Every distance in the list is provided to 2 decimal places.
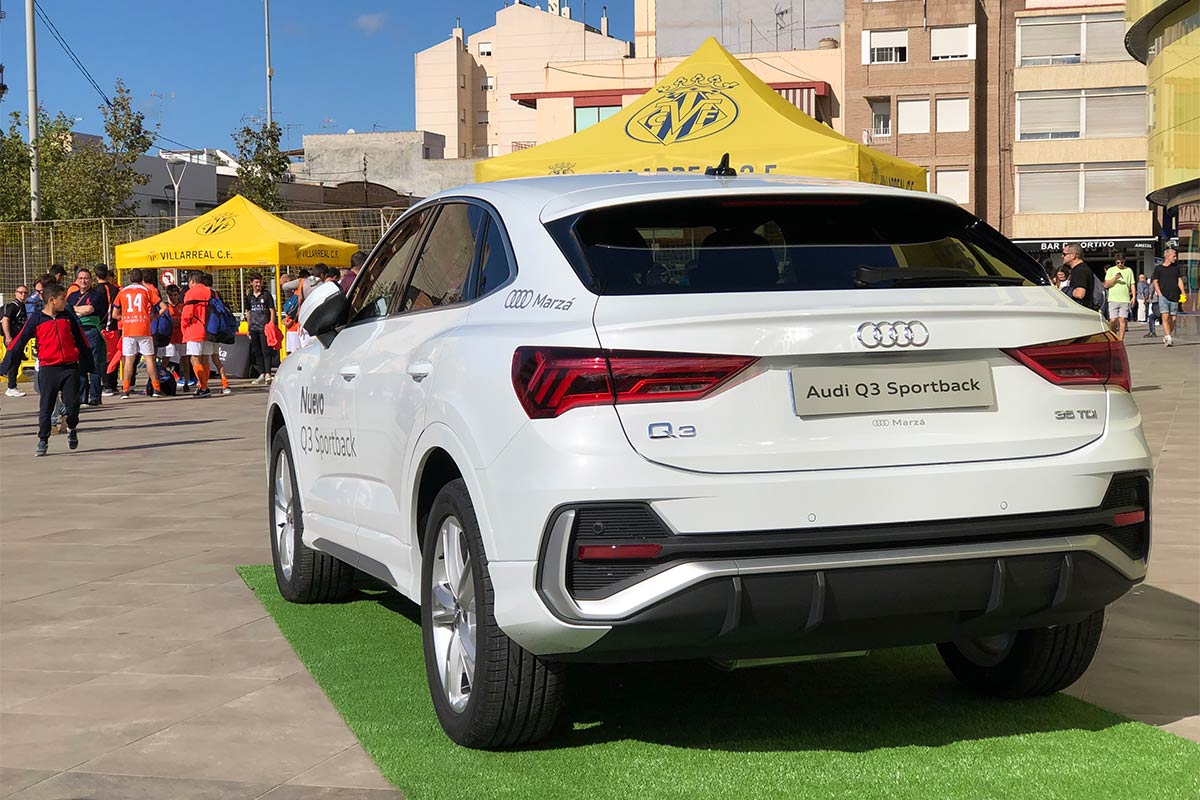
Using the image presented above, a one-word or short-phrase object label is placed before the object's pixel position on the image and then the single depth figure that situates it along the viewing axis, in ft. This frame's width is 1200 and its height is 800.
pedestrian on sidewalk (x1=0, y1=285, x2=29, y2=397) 73.26
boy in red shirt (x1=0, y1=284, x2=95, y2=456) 46.50
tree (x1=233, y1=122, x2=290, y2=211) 165.48
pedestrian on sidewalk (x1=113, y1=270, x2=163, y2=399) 71.97
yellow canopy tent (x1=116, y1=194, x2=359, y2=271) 78.48
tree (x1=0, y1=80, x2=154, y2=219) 140.87
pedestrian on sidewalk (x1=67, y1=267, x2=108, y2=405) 68.90
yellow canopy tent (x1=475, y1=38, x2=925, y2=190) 45.01
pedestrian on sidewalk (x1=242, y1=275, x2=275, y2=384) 82.53
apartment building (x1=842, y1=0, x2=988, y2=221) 220.64
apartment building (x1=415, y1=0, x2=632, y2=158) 294.93
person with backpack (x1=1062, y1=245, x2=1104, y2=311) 51.44
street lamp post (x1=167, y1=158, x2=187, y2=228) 187.88
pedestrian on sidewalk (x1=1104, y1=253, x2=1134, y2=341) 87.01
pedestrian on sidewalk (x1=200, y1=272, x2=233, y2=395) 76.38
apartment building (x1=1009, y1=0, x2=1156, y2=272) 217.36
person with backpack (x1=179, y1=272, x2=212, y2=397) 73.05
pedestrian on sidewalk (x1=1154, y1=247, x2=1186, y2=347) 105.50
